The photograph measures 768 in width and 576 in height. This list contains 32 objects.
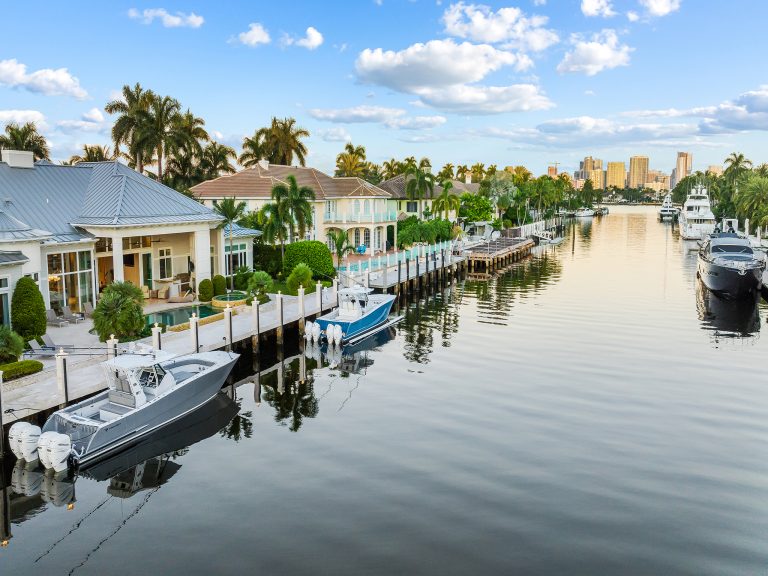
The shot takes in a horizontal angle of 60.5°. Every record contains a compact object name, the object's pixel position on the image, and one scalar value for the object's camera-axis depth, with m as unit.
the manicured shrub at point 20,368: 22.41
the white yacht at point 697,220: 100.38
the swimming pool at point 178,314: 32.88
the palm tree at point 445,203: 77.19
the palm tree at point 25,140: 59.56
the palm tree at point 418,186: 77.25
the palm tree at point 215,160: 74.19
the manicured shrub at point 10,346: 23.56
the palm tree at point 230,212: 41.16
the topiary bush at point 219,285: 39.56
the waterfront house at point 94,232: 30.19
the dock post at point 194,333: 26.98
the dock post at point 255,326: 30.84
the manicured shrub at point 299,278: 40.50
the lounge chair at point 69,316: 31.89
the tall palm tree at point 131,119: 63.56
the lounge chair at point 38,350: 24.85
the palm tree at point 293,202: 48.19
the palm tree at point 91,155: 67.71
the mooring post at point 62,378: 20.19
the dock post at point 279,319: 32.75
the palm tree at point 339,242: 55.31
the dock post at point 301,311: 34.75
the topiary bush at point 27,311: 27.16
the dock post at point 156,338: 25.45
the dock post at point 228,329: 28.78
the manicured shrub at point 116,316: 25.70
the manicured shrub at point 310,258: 47.47
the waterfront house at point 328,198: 57.81
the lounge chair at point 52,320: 31.05
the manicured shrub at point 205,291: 38.72
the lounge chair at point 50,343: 26.30
